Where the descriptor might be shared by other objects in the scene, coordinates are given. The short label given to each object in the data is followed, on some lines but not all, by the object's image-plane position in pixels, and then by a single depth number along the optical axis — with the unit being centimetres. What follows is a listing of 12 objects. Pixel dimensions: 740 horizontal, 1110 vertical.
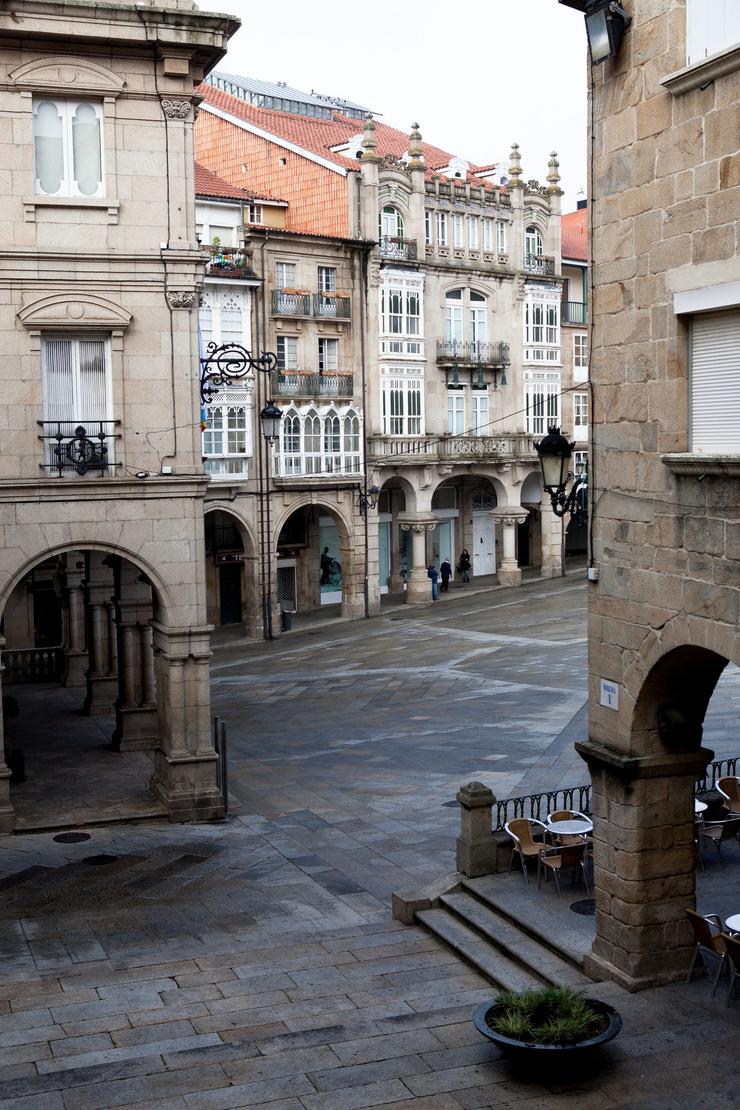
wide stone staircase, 1420
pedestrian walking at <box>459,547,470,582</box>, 5619
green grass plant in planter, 1145
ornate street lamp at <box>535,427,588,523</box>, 1647
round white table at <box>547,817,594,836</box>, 1709
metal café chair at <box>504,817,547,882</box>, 1687
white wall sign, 1348
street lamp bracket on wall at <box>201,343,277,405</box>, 2308
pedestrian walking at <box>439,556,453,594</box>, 5353
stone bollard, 1703
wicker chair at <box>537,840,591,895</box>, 1641
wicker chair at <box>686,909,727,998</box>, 1307
